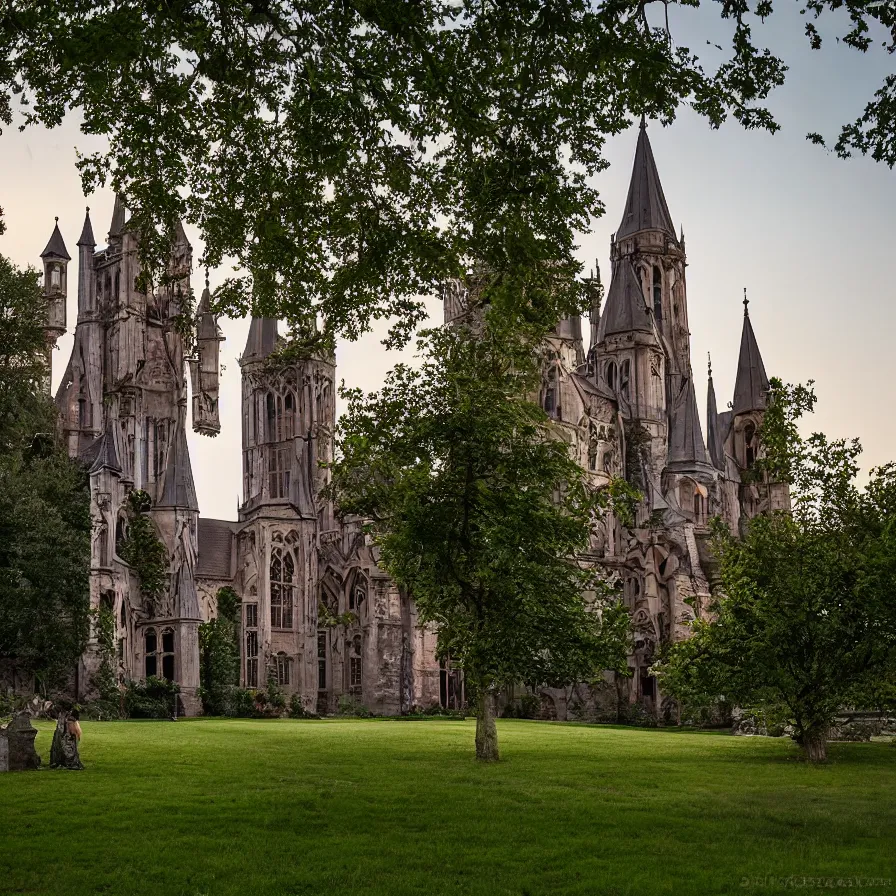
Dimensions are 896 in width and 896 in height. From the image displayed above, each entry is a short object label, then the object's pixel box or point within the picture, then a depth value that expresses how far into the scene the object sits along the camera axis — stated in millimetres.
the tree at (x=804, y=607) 27766
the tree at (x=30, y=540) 42875
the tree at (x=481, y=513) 26469
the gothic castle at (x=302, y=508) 65875
